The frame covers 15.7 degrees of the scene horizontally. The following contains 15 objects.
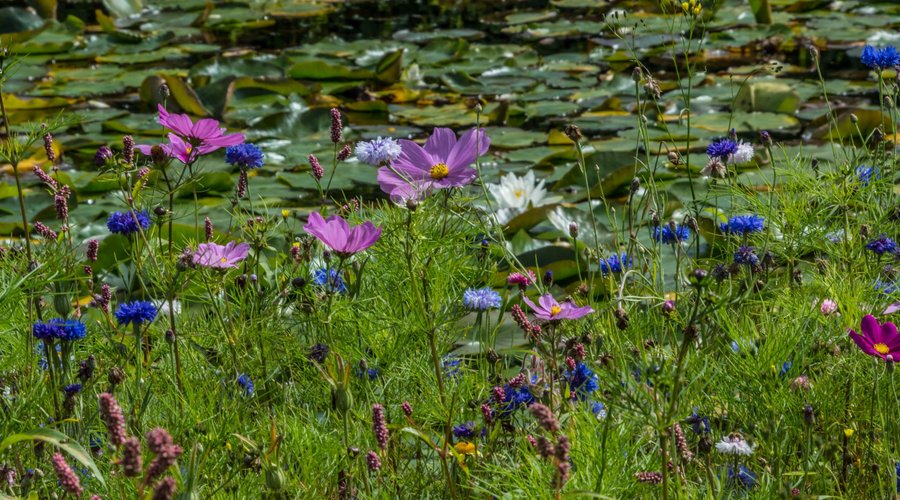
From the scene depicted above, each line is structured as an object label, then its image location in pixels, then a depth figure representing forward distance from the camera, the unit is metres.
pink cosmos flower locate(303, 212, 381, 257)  2.13
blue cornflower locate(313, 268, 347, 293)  2.30
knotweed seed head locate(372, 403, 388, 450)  2.01
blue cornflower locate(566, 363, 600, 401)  2.16
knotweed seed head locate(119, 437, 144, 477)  1.73
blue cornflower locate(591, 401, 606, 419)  2.20
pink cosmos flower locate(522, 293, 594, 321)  2.13
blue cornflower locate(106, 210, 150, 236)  2.24
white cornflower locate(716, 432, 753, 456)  2.08
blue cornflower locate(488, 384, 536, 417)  2.16
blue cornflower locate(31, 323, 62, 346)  2.14
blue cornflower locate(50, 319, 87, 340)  2.14
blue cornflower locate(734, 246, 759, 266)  2.22
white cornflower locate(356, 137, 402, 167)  2.30
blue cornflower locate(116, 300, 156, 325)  2.17
